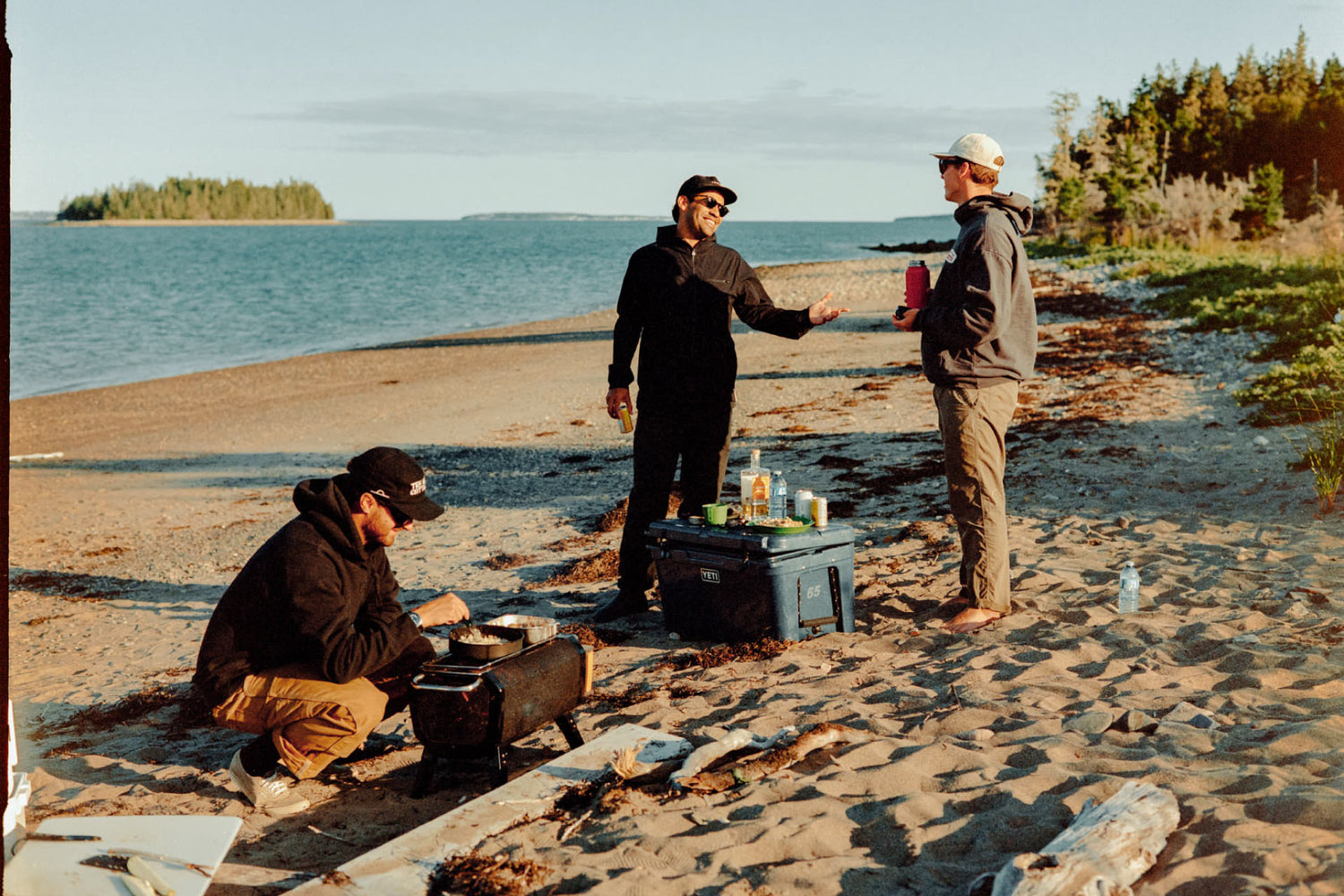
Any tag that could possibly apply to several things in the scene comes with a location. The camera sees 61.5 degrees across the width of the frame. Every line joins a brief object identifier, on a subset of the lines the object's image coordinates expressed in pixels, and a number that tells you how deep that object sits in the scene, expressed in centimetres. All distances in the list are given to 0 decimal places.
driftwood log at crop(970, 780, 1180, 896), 293
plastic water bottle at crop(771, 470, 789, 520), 590
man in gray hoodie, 519
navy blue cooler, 541
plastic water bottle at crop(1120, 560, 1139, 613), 562
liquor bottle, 574
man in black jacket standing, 611
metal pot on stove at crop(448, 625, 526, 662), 430
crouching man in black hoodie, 422
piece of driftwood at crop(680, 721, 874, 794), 390
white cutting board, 325
